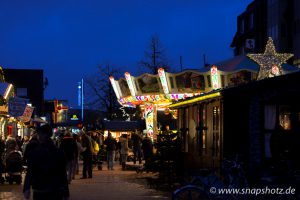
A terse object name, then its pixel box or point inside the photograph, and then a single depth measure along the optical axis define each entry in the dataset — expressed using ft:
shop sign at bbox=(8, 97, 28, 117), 70.28
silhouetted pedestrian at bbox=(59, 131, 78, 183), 67.77
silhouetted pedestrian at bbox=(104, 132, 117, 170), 96.70
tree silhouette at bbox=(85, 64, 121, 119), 212.02
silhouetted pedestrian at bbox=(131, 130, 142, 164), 111.24
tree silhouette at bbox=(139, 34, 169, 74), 174.75
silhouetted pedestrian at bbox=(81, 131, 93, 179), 75.53
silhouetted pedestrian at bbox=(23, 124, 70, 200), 26.53
